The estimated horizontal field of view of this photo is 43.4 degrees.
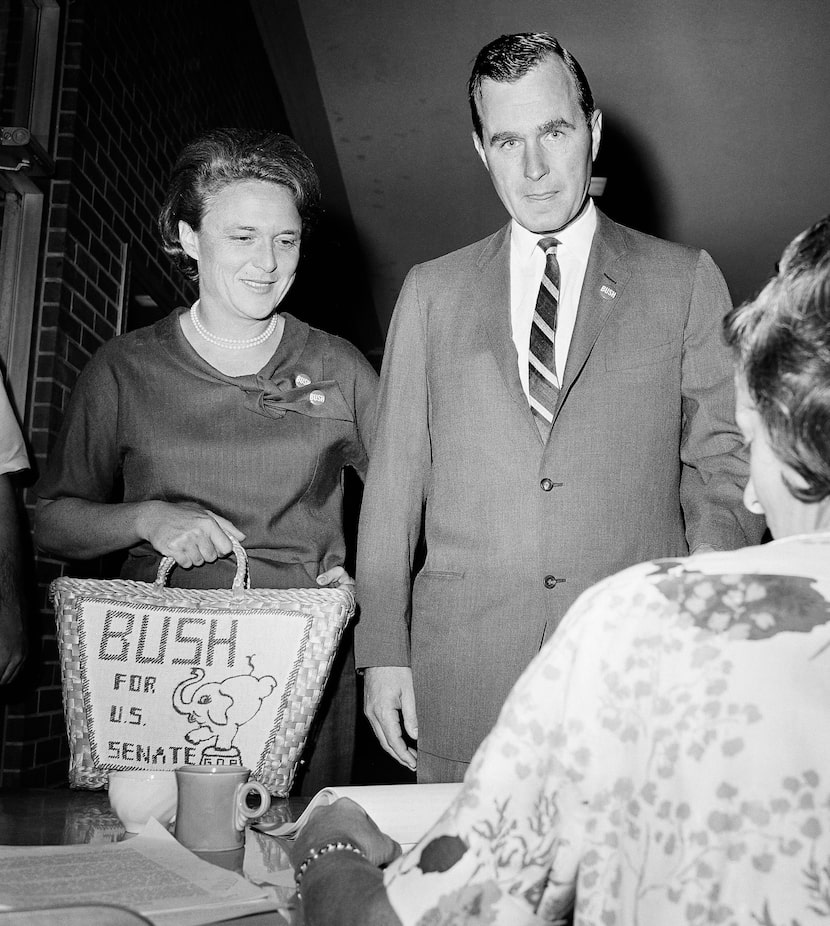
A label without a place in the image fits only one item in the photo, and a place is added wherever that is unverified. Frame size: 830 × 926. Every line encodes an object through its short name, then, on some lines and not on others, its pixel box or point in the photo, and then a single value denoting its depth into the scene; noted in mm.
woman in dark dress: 1918
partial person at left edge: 2188
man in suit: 1693
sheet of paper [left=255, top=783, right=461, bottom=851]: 1067
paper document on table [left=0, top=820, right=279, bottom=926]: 889
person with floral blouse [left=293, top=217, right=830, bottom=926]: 665
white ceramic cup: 1231
